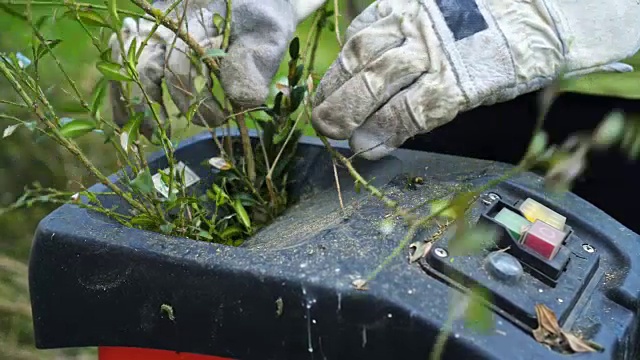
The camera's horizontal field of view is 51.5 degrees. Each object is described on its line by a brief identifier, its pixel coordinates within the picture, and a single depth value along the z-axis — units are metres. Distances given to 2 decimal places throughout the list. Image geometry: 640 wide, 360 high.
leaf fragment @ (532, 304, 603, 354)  0.60
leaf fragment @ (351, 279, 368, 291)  0.63
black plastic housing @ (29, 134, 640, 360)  0.62
